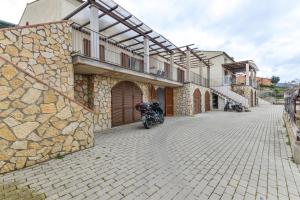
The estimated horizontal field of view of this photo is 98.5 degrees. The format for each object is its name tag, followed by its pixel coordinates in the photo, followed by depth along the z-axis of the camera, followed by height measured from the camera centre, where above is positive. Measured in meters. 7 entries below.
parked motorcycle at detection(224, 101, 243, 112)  13.59 -0.73
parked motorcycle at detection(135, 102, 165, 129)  6.46 -0.67
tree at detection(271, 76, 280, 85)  40.10 +6.55
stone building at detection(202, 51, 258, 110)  15.05 +2.50
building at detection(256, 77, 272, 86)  38.69 +6.00
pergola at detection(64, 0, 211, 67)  5.47 +4.07
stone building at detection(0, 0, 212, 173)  2.86 +0.99
